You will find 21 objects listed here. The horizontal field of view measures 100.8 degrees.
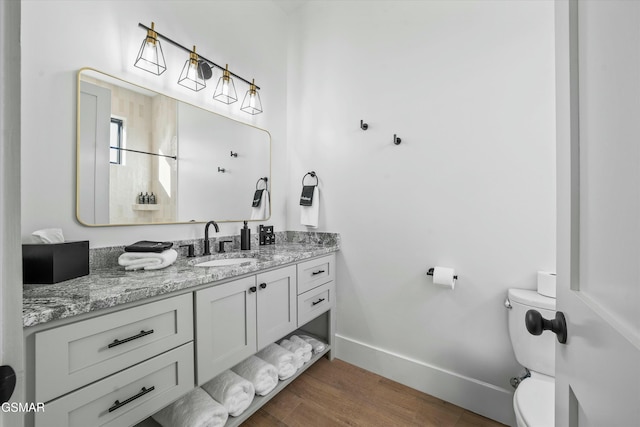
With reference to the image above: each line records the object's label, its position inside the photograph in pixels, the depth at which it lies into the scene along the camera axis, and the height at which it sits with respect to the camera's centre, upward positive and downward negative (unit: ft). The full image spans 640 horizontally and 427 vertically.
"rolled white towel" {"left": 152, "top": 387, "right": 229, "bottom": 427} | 4.00 -3.09
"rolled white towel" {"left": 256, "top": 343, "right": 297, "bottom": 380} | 5.49 -3.08
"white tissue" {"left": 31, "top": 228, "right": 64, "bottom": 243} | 3.48 -0.30
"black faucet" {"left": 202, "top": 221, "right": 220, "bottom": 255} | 5.68 -0.58
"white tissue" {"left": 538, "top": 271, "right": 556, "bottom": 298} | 4.27 -1.12
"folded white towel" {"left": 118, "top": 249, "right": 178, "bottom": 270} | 4.11 -0.73
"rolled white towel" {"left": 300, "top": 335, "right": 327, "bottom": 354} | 6.51 -3.25
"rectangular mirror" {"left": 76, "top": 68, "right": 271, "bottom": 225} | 4.26 +1.09
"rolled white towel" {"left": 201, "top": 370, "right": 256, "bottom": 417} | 4.46 -3.08
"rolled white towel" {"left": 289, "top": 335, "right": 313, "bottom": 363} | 6.12 -3.13
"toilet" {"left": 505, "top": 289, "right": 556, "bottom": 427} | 3.38 -2.30
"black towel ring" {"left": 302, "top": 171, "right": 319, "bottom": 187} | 7.39 +1.10
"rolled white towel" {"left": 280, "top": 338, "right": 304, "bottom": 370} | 5.88 -3.11
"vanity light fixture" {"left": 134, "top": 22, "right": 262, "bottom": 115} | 4.83 +3.02
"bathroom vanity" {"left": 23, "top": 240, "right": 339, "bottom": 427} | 2.57 -1.50
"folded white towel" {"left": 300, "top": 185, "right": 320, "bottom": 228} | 7.17 +0.06
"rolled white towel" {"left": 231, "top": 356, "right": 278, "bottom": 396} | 4.99 -3.10
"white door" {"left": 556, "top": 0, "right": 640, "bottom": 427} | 1.08 +0.02
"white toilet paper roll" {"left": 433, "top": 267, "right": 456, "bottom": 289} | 5.16 -1.22
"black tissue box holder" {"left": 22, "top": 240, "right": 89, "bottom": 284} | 3.32 -0.63
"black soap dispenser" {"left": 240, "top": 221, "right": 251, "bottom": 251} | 6.39 -0.60
